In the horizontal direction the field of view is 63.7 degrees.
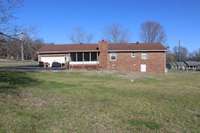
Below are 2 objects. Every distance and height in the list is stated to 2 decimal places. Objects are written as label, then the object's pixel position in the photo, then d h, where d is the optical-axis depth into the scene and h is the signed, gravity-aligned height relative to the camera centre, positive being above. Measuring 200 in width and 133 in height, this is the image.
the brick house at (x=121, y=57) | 24.07 +0.99
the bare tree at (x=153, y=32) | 51.99 +10.25
